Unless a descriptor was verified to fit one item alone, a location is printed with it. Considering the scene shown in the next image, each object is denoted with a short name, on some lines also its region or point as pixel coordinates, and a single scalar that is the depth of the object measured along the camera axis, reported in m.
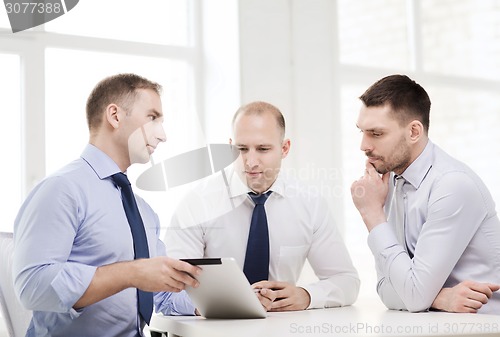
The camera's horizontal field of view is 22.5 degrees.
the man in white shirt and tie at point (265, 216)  3.34
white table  2.65
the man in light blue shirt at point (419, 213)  2.95
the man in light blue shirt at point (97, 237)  2.77
